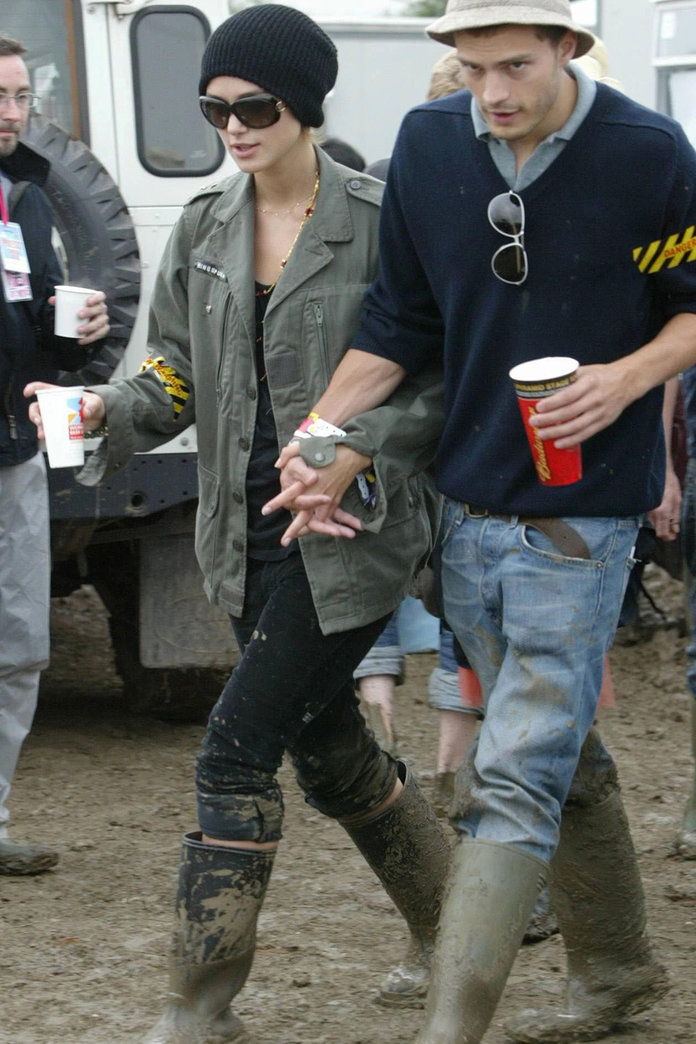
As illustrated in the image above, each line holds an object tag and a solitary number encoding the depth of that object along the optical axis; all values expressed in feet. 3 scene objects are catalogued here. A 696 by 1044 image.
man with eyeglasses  26.64
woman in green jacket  18.30
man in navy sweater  16.41
